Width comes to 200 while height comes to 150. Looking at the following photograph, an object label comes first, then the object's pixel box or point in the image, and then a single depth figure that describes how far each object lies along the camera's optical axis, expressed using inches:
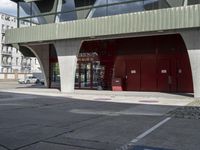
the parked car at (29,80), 1635.2
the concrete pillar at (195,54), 570.9
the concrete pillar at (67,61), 732.7
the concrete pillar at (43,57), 901.6
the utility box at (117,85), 784.4
